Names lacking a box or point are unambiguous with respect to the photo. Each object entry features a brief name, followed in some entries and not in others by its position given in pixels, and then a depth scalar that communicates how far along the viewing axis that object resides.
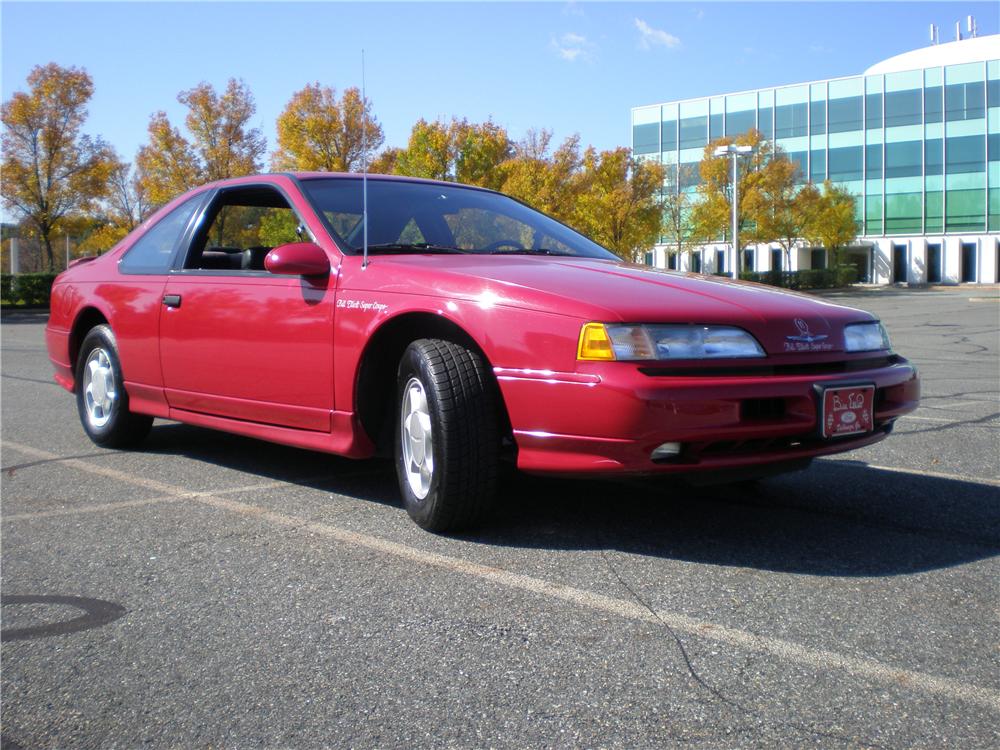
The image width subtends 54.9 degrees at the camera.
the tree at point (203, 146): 32.91
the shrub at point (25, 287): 33.19
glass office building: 52.47
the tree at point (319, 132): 31.78
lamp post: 28.43
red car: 3.13
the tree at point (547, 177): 34.22
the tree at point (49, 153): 32.22
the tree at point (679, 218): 44.25
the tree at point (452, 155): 33.06
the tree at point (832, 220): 49.28
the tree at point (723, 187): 43.47
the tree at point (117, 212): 37.94
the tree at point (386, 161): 33.84
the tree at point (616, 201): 35.12
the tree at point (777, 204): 44.41
